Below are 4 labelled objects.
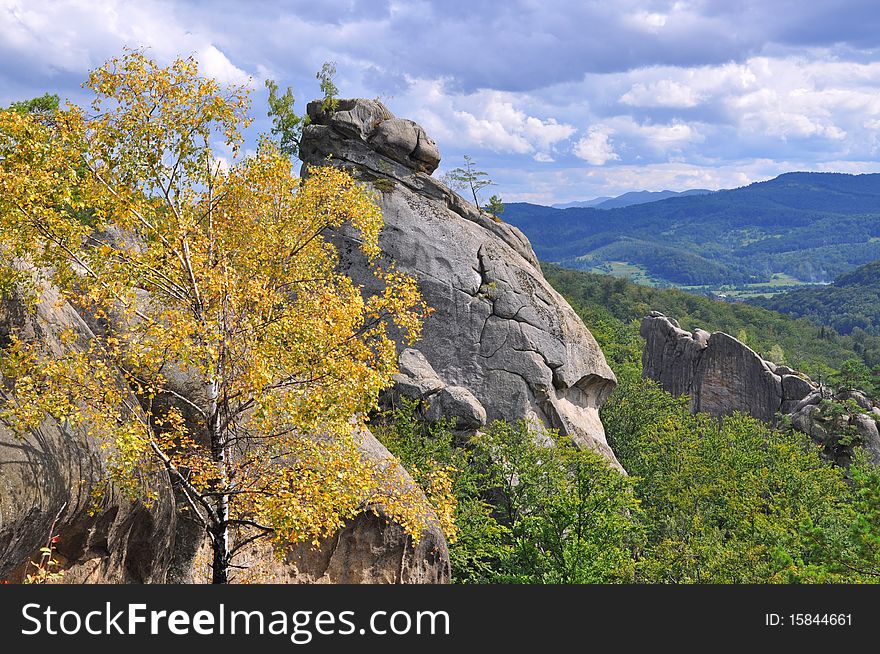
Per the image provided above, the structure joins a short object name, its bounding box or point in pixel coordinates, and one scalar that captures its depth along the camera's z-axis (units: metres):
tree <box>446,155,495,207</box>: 58.84
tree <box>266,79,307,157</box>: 44.53
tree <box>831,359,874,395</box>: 65.31
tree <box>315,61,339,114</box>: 42.68
